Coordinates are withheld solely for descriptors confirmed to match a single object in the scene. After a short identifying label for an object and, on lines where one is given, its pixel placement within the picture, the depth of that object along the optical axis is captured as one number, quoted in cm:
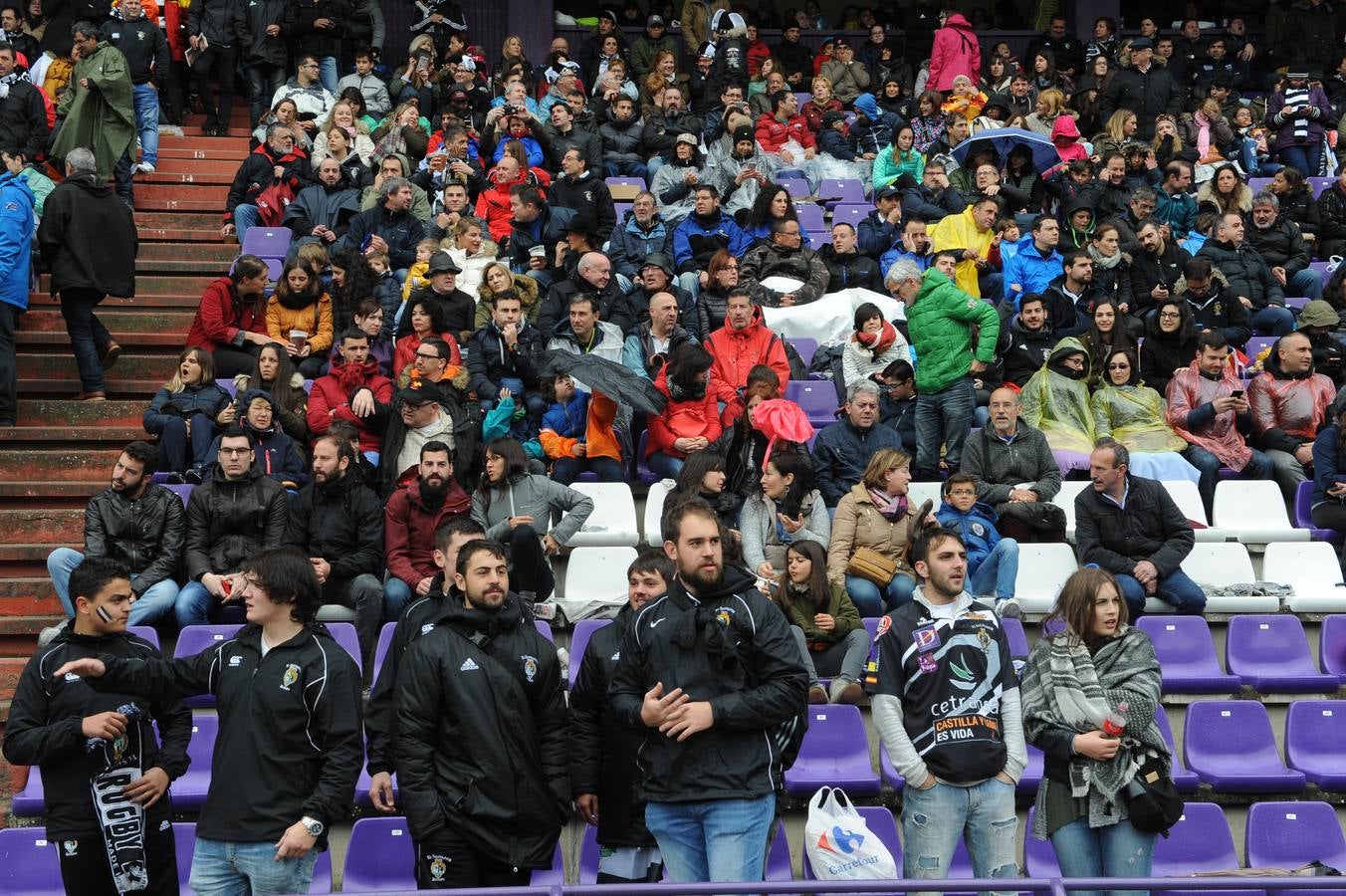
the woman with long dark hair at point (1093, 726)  1038
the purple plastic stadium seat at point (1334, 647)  1527
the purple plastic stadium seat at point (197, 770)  1325
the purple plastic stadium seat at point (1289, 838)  1251
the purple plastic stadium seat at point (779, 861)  1233
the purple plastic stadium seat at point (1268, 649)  1512
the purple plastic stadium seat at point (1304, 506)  1794
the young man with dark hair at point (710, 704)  951
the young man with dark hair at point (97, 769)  1041
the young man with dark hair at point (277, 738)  983
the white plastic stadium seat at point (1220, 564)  1669
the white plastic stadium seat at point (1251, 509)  1776
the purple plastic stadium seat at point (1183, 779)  1354
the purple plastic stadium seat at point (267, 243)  2365
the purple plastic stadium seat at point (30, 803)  1330
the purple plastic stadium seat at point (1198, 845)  1248
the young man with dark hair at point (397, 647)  1025
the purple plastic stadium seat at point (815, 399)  1950
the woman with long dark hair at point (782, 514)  1545
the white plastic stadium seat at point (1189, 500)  1759
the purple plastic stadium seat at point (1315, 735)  1391
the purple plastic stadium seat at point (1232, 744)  1370
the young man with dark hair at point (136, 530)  1534
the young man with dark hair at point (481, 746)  980
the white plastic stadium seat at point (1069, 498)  1777
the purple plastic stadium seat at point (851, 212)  2595
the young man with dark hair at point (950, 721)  1037
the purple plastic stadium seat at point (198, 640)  1446
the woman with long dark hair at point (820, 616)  1437
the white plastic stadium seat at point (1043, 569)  1631
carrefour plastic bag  1009
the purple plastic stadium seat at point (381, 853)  1217
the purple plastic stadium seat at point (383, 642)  1412
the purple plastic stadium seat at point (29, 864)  1205
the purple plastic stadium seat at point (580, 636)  1456
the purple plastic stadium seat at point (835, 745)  1361
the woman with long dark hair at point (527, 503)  1552
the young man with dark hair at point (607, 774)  1023
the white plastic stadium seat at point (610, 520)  1681
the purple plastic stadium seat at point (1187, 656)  1491
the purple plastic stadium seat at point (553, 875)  1211
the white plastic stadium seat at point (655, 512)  1677
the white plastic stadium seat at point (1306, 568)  1656
